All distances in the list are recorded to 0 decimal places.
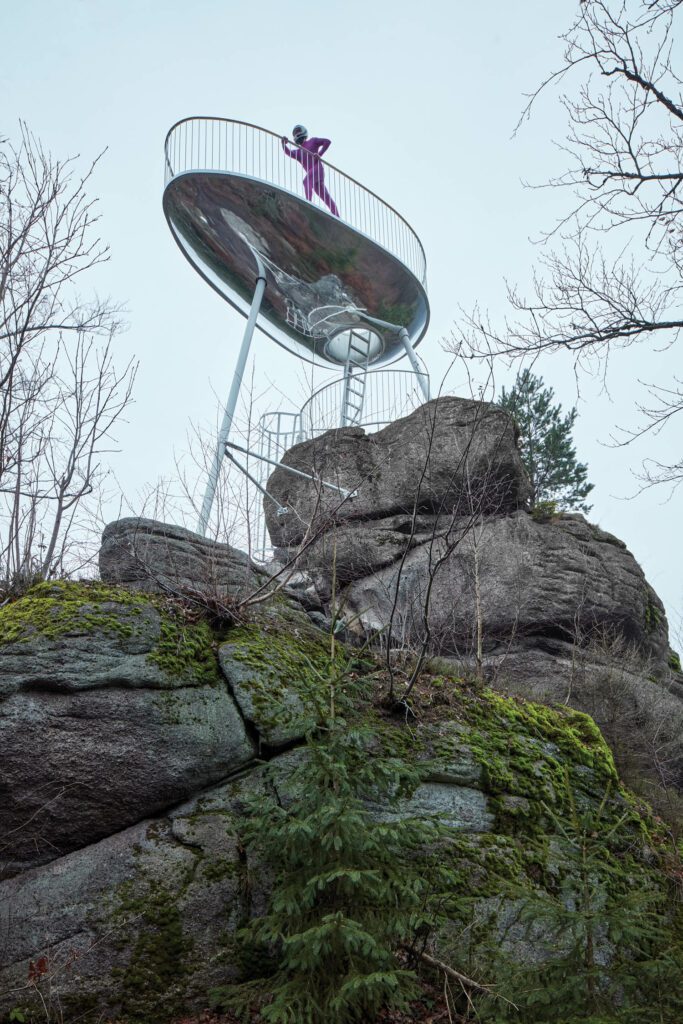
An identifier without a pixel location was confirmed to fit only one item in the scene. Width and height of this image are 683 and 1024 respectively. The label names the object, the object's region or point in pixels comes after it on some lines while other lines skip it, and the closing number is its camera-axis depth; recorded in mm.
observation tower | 13828
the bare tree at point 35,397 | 5875
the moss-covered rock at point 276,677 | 5527
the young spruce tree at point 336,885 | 4258
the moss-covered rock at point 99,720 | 5066
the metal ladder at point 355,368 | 14598
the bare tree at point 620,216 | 5531
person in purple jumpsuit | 14148
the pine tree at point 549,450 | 22922
